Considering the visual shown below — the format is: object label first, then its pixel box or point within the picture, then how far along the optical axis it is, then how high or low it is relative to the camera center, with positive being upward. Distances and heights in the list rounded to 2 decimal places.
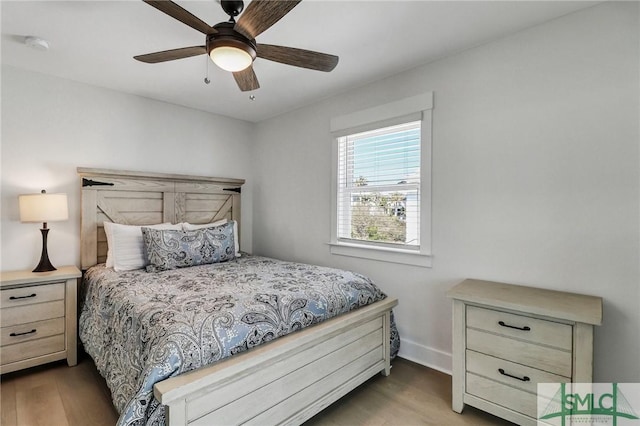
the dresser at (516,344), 1.64 -0.76
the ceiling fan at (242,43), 1.41 +0.89
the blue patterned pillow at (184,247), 2.75 -0.37
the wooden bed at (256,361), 1.39 -0.83
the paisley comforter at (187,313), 1.40 -0.60
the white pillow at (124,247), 2.78 -0.37
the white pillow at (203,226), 3.32 -0.20
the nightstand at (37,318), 2.35 -0.88
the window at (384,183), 2.63 +0.25
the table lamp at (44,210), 2.52 -0.03
